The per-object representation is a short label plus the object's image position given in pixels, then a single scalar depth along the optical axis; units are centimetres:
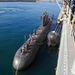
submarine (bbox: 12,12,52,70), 979
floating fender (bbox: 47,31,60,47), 1377
